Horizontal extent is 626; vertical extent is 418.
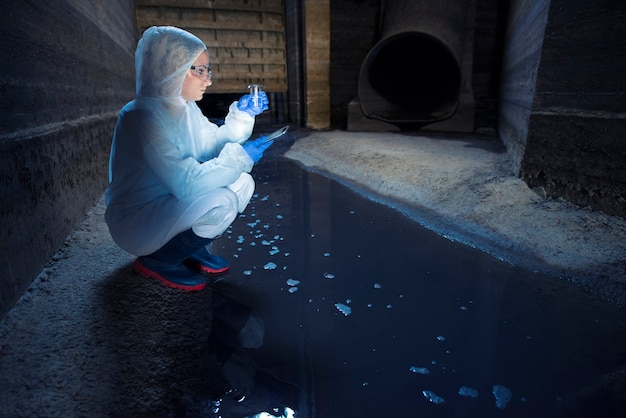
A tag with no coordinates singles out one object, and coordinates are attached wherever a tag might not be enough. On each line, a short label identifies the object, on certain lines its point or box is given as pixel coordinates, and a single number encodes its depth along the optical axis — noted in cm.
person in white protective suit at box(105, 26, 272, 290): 145
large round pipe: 600
